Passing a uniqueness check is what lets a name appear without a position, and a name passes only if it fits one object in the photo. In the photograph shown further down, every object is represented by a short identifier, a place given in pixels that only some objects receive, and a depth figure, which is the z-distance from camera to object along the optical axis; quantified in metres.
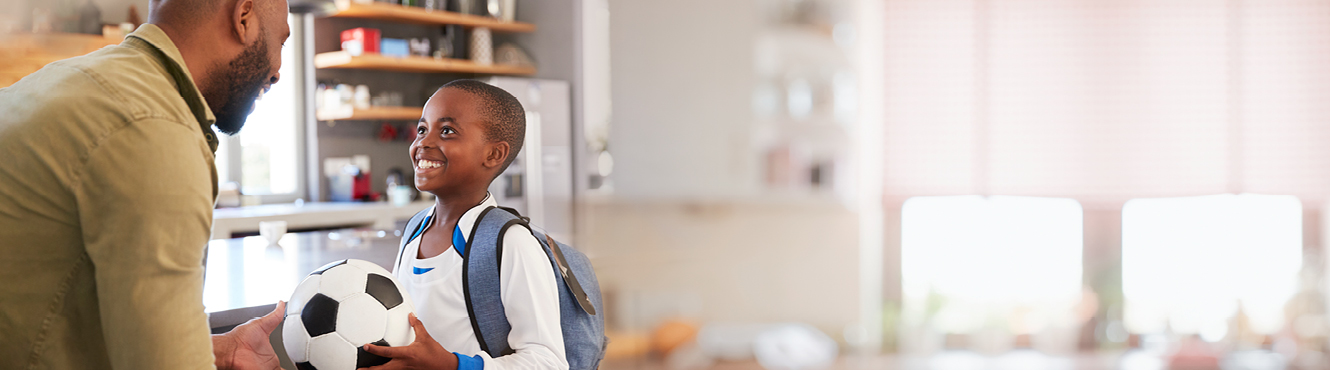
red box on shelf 3.66
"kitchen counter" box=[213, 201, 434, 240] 2.98
